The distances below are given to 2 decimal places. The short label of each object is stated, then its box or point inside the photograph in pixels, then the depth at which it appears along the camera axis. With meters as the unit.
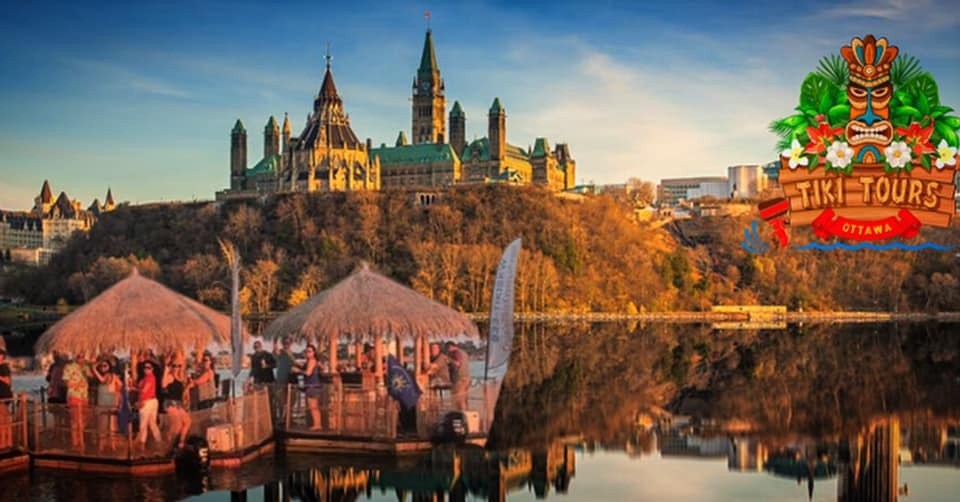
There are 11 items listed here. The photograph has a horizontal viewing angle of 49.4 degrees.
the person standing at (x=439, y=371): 22.44
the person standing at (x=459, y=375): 21.72
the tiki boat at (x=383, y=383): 21.20
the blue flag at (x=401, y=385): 20.70
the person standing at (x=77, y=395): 19.92
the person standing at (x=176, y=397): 19.84
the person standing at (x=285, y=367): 22.59
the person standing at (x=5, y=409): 20.02
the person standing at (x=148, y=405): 19.50
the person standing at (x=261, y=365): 22.53
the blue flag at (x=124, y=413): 19.58
